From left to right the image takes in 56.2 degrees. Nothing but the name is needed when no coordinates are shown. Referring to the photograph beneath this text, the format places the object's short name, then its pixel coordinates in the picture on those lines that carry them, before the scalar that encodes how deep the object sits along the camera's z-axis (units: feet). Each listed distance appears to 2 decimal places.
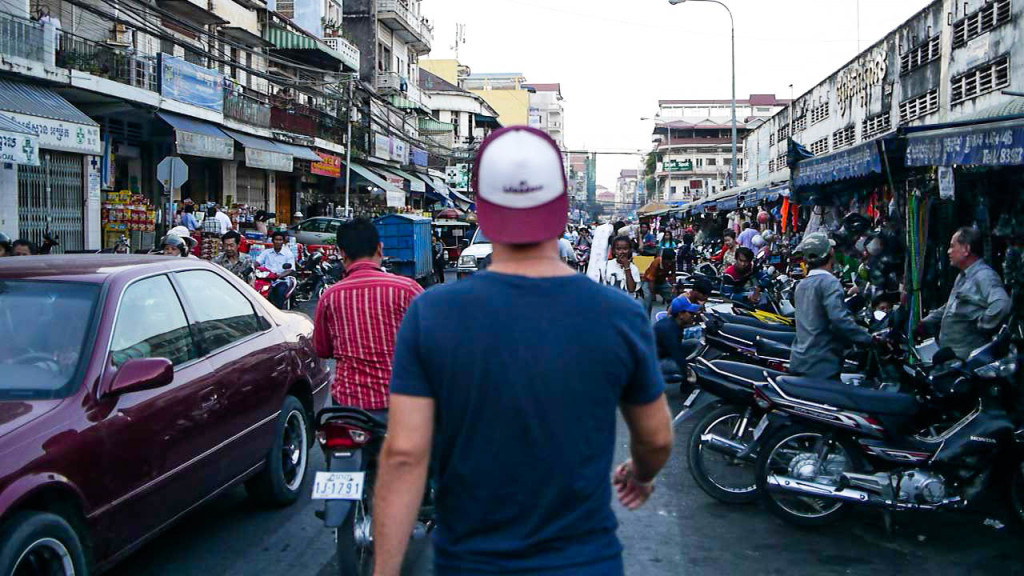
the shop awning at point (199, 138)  72.64
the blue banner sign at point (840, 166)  28.27
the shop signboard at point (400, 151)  145.59
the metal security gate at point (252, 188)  104.78
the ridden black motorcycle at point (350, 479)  12.98
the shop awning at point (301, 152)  98.27
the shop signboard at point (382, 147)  134.00
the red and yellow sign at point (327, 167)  107.14
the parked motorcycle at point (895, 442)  17.21
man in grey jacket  19.90
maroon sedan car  12.08
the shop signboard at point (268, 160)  87.15
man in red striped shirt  14.33
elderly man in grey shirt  20.74
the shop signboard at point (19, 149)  49.55
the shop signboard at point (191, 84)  72.62
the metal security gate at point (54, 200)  60.90
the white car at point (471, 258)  73.81
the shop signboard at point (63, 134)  54.03
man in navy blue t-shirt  6.54
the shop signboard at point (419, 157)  164.04
